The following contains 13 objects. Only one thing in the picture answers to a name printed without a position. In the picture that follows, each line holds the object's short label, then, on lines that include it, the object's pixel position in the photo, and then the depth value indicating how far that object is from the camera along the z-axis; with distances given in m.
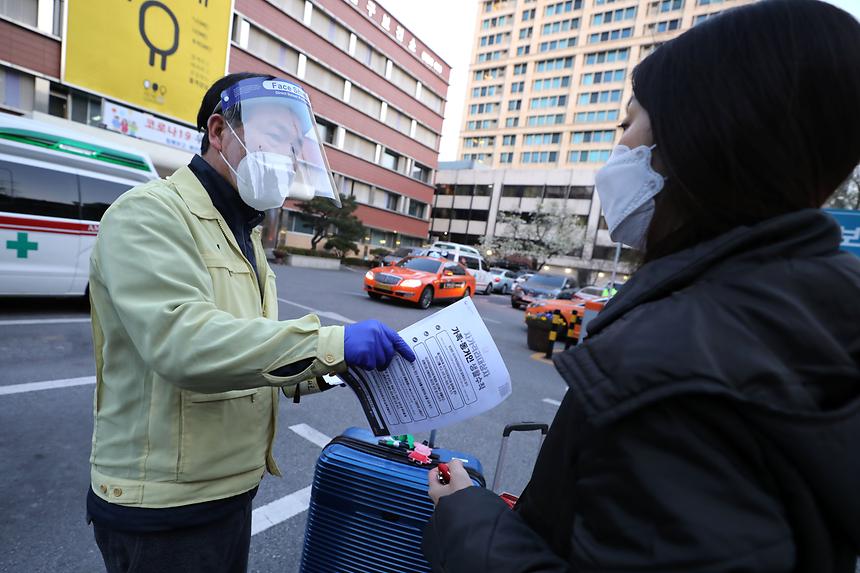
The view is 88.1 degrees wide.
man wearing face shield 1.07
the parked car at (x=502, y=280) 23.17
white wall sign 17.69
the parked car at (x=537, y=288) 16.25
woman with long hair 0.58
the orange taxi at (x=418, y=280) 11.61
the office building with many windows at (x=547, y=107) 46.88
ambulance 5.71
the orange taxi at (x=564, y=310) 8.68
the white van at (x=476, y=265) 20.95
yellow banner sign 16.65
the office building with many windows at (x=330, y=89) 16.39
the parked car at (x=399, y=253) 21.02
